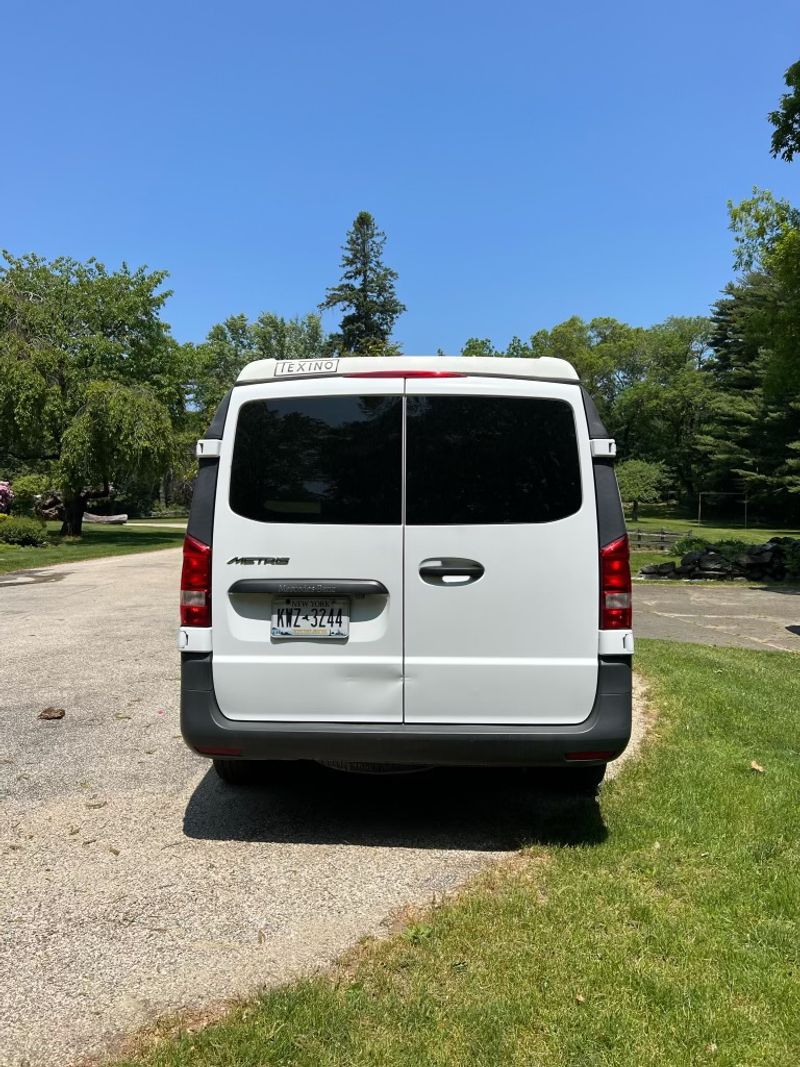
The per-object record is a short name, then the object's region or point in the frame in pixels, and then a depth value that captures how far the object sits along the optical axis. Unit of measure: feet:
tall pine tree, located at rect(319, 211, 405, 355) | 220.23
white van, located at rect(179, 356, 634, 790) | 10.96
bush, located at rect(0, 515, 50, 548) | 70.64
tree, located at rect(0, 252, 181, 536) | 77.66
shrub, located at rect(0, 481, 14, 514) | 94.58
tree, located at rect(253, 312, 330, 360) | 209.26
